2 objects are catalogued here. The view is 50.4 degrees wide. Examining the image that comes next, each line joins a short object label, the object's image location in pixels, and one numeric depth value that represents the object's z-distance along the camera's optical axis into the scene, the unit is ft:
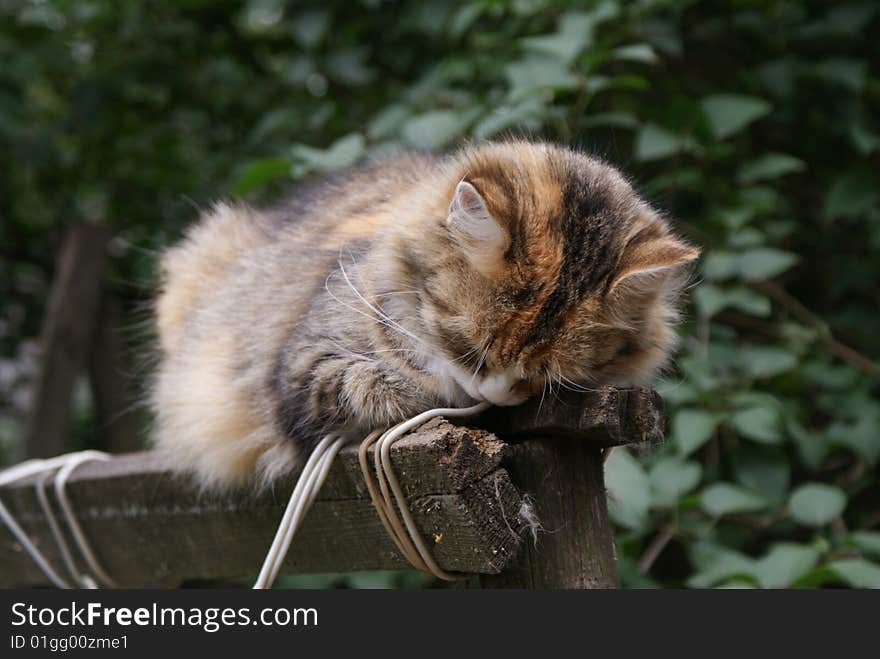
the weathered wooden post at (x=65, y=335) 12.62
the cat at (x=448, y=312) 4.59
